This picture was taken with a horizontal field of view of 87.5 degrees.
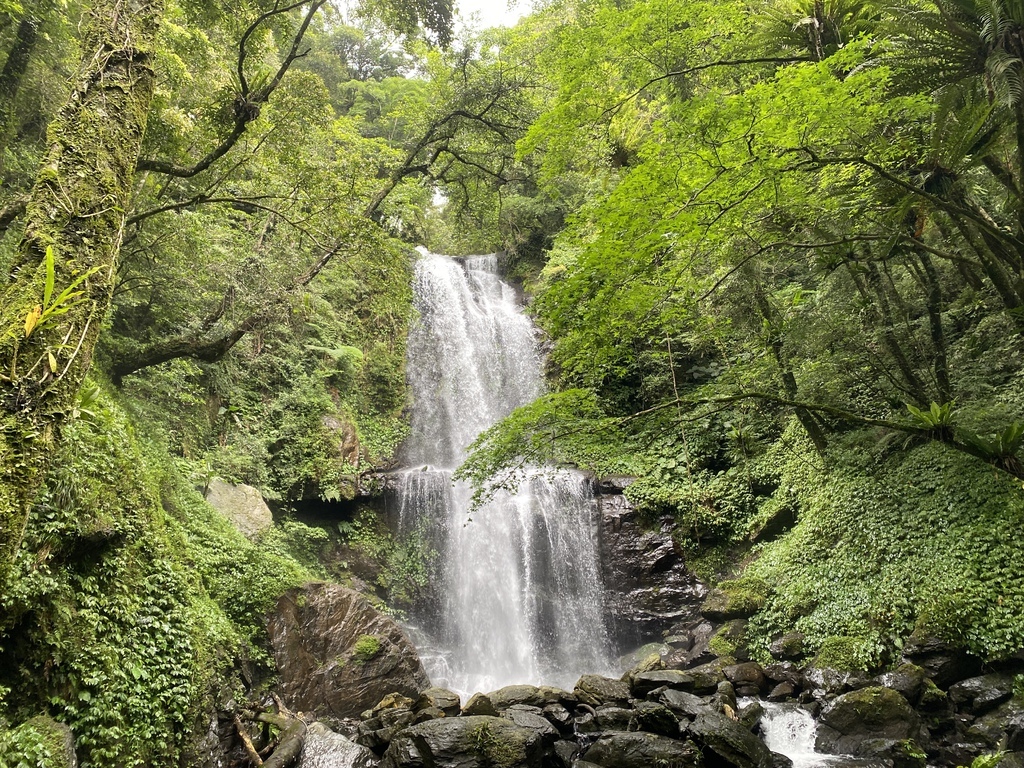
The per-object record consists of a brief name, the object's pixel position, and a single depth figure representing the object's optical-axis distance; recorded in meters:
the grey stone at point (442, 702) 7.07
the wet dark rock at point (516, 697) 7.33
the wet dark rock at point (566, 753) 5.77
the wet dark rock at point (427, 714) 6.78
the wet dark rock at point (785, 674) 7.79
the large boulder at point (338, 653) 7.46
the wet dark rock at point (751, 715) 6.66
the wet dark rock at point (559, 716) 6.75
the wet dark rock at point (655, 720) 6.02
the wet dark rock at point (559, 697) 7.32
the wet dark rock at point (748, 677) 7.94
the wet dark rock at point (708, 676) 7.48
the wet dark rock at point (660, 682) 7.32
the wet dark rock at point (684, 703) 6.37
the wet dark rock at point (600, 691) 7.24
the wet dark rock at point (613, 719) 6.46
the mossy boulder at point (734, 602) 9.48
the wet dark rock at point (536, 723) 6.10
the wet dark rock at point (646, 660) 8.84
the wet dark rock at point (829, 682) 6.98
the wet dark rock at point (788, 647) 8.23
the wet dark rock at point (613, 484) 13.08
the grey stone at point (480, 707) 6.85
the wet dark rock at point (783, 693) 7.62
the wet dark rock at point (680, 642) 10.07
